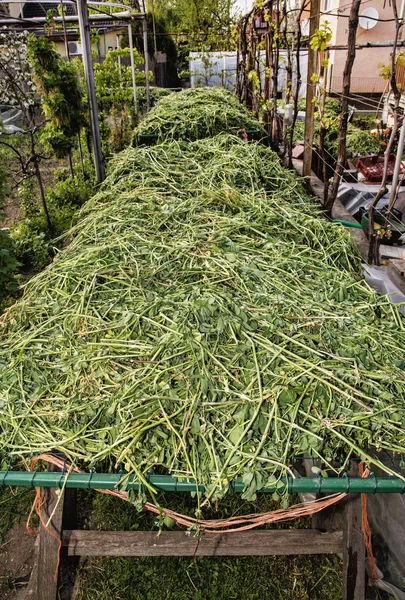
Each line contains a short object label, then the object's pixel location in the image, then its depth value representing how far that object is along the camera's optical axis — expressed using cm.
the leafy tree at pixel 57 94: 674
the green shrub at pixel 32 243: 613
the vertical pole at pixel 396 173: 376
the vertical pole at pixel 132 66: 1042
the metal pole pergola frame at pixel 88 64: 634
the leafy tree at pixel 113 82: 1072
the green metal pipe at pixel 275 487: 163
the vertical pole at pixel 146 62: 1127
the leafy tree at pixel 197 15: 2653
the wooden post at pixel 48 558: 222
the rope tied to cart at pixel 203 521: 172
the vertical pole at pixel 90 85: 632
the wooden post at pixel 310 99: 520
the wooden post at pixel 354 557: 218
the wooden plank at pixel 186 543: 229
